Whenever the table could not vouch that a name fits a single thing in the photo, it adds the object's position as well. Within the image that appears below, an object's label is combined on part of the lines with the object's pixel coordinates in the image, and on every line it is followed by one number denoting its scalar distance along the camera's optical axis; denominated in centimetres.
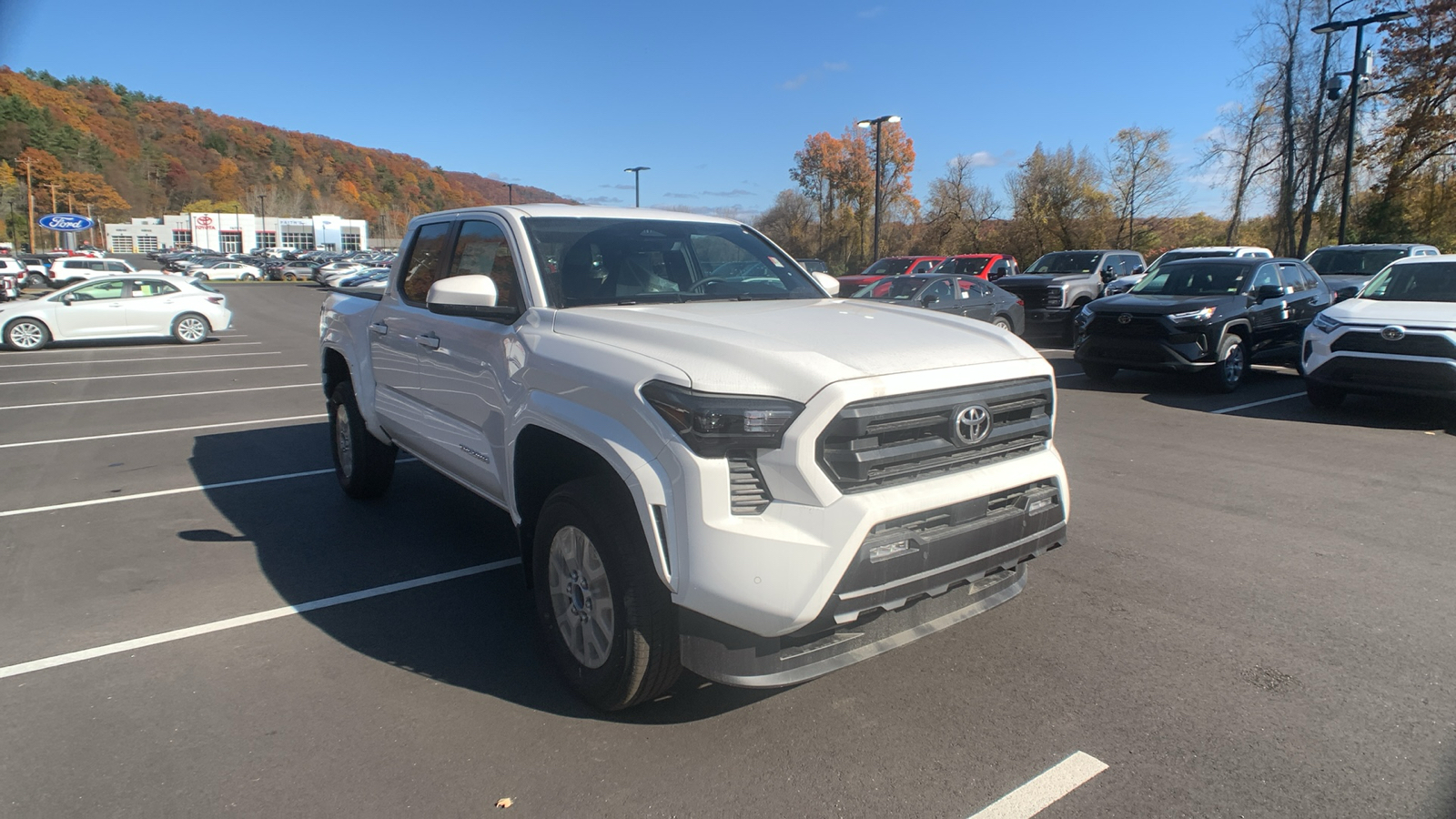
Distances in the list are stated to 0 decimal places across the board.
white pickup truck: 263
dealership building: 11744
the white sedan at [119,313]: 1742
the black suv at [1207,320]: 1078
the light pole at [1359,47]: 1928
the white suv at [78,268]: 3447
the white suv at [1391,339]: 838
